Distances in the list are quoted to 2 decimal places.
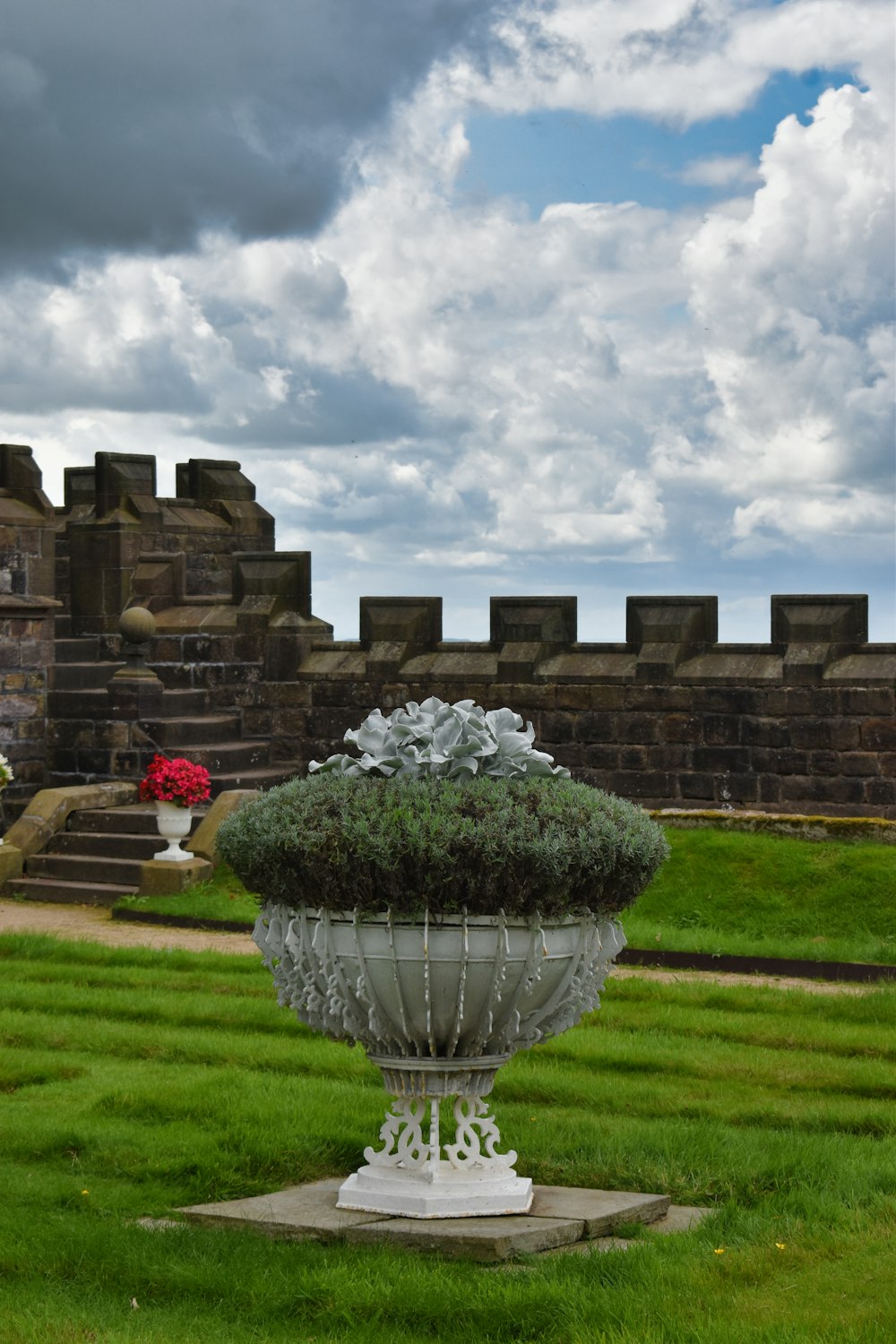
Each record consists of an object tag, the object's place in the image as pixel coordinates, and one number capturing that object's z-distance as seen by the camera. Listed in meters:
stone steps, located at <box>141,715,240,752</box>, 18.66
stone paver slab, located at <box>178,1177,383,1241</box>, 6.35
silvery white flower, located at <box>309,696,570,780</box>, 6.67
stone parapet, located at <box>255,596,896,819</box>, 16.25
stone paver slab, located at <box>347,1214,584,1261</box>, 6.09
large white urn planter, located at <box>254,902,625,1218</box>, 6.36
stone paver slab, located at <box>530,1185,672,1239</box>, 6.41
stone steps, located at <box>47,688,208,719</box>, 18.83
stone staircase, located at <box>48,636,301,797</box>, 18.66
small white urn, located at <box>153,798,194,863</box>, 16.62
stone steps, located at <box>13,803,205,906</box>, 16.86
